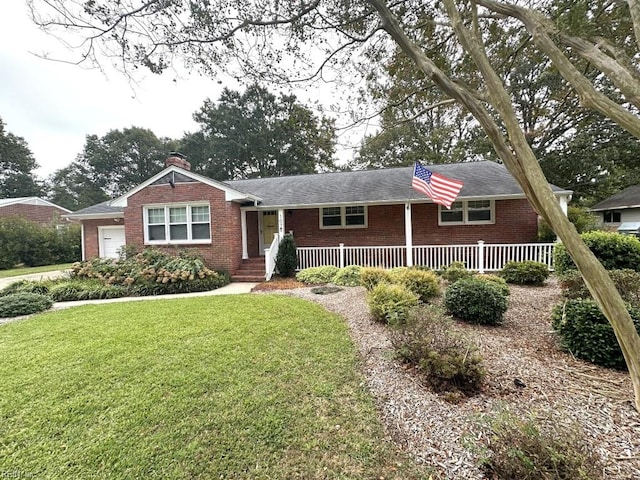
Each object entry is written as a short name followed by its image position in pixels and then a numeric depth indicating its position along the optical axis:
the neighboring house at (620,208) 18.70
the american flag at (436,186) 8.41
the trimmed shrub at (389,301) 4.95
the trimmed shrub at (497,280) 5.98
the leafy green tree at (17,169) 33.97
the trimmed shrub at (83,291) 8.38
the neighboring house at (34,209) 21.97
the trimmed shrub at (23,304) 6.78
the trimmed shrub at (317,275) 9.57
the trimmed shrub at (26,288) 8.37
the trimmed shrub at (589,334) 3.36
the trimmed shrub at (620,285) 4.69
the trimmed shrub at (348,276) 8.98
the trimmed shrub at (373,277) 6.86
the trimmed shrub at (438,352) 3.04
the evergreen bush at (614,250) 6.74
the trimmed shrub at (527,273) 7.56
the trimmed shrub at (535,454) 1.72
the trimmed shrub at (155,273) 9.06
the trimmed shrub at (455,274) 7.36
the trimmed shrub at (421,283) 6.23
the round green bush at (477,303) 4.82
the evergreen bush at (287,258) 10.64
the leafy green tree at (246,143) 30.59
